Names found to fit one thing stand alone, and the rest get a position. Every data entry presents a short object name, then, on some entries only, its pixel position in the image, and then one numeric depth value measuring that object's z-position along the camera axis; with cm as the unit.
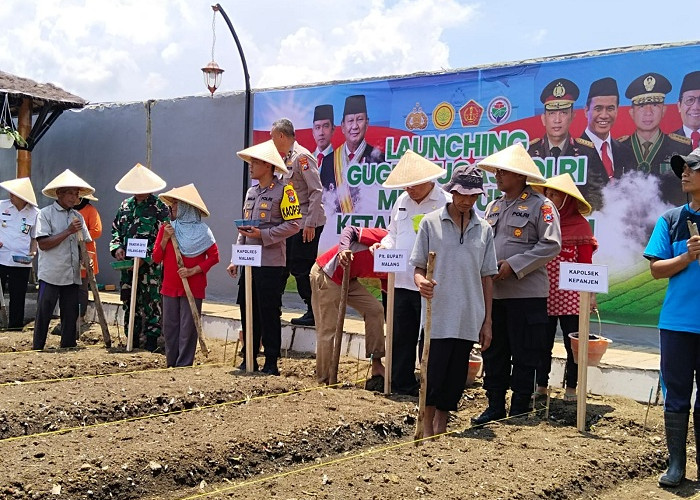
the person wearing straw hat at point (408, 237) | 561
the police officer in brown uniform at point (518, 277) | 507
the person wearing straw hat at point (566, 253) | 560
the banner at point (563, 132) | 703
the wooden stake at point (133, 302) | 753
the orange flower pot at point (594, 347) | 549
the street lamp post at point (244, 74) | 1000
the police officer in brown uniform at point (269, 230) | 638
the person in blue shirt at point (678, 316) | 412
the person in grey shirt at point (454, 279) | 461
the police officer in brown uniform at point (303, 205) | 705
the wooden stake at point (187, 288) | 671
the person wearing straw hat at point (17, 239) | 892
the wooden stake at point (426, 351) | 439
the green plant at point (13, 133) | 1049
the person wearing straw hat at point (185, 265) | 679
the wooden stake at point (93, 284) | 759
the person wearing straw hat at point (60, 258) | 745
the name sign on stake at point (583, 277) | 473
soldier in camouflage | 766
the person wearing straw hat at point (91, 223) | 852
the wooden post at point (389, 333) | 559
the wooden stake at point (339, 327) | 591
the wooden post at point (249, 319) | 635
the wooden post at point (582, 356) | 482
